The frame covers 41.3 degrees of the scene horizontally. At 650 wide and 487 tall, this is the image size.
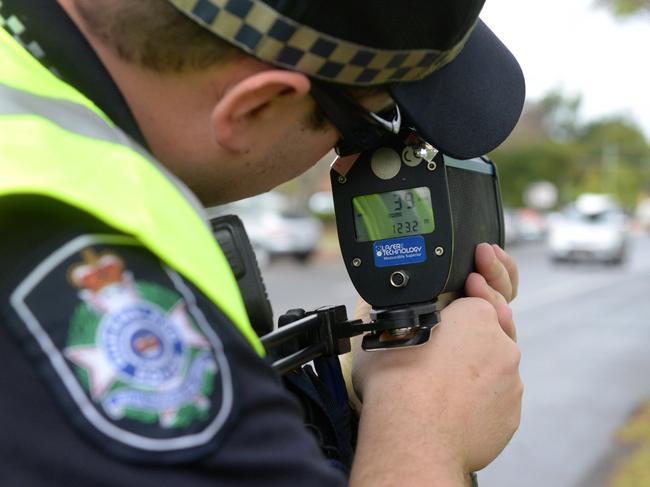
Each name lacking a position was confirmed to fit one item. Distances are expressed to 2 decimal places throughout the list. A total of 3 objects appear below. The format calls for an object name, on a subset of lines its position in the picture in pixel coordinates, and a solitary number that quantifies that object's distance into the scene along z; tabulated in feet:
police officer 1.93
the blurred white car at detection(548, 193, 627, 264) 63.10
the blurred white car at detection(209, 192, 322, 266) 57.36
